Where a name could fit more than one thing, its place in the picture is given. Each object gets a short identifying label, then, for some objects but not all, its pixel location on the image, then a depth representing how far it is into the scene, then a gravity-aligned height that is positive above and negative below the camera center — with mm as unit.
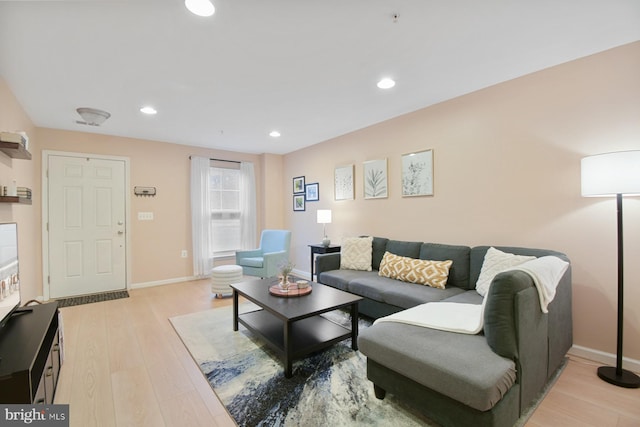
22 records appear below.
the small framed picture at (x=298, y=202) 5449 +208
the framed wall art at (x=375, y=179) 3881 +460
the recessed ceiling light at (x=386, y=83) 2674 +1227
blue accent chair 4453 -685
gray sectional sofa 1373 -785
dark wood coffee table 2143 -1012
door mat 3842 -1171
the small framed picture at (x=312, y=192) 5074 +369
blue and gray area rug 1687 -1196
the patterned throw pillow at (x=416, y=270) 2834 -606
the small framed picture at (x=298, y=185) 5432 +546
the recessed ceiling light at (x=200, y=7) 1646 +1213
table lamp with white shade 4512 -51
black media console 1309 -719
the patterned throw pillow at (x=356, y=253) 3638 -528
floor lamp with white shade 1881 +179
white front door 4023 -151
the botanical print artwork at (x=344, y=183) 4402 +469
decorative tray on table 2596 -720
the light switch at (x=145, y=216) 4633 -27
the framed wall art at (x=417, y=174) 3369 +464
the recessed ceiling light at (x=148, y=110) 3303 +1217
